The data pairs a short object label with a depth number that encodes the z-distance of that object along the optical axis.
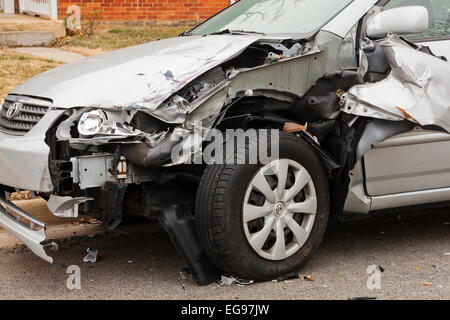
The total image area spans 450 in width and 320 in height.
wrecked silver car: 4.20
